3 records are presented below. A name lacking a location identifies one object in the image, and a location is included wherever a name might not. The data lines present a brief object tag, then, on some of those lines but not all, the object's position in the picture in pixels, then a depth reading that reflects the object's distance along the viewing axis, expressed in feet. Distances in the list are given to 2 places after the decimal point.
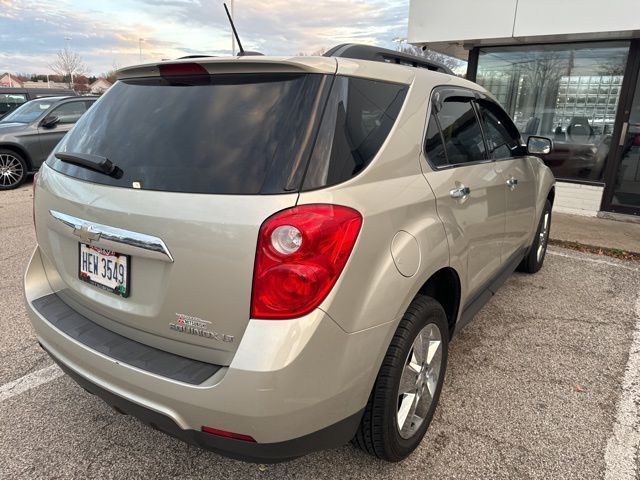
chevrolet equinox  5.31
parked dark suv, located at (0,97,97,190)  30.30
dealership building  22.88
